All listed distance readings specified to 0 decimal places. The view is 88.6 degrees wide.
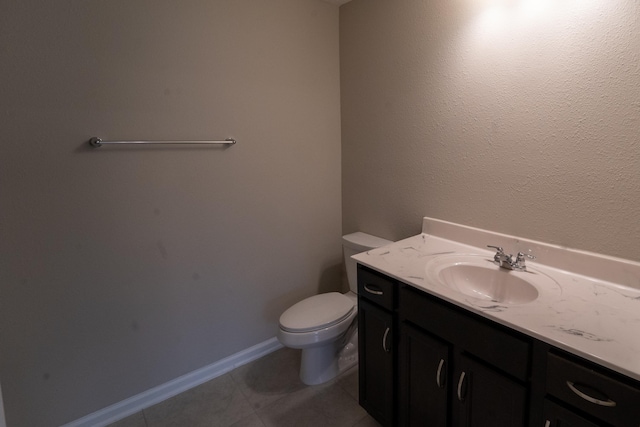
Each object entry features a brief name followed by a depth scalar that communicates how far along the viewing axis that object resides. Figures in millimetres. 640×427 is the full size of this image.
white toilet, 1764
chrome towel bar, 1482
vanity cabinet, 852
